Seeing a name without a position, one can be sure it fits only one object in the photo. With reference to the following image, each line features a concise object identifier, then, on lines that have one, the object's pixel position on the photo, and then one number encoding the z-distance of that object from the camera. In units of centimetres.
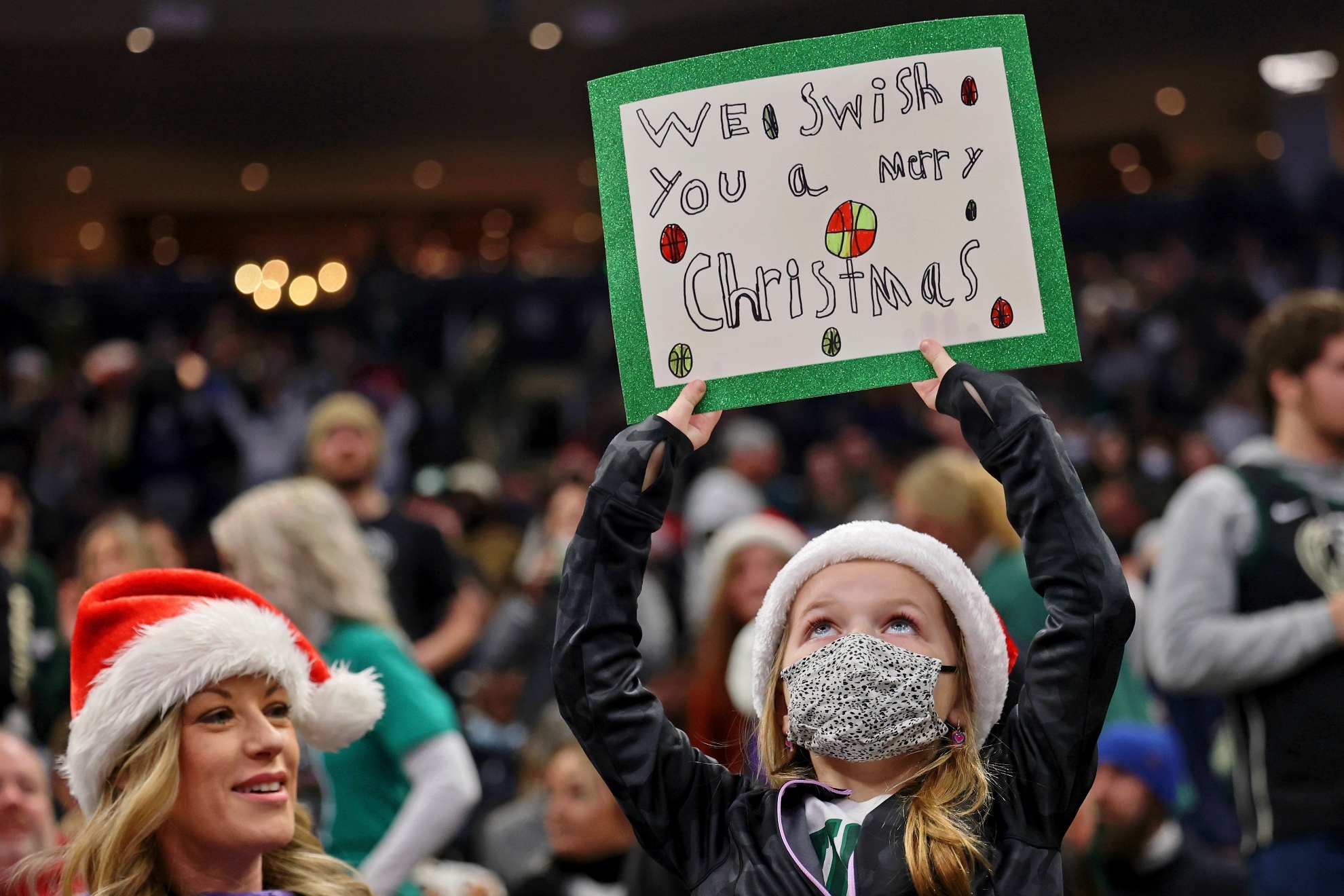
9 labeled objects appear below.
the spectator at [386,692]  666
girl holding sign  391
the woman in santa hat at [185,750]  461
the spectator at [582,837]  852
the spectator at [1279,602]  633
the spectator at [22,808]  616
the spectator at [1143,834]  794
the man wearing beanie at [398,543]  1004
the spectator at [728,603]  865
